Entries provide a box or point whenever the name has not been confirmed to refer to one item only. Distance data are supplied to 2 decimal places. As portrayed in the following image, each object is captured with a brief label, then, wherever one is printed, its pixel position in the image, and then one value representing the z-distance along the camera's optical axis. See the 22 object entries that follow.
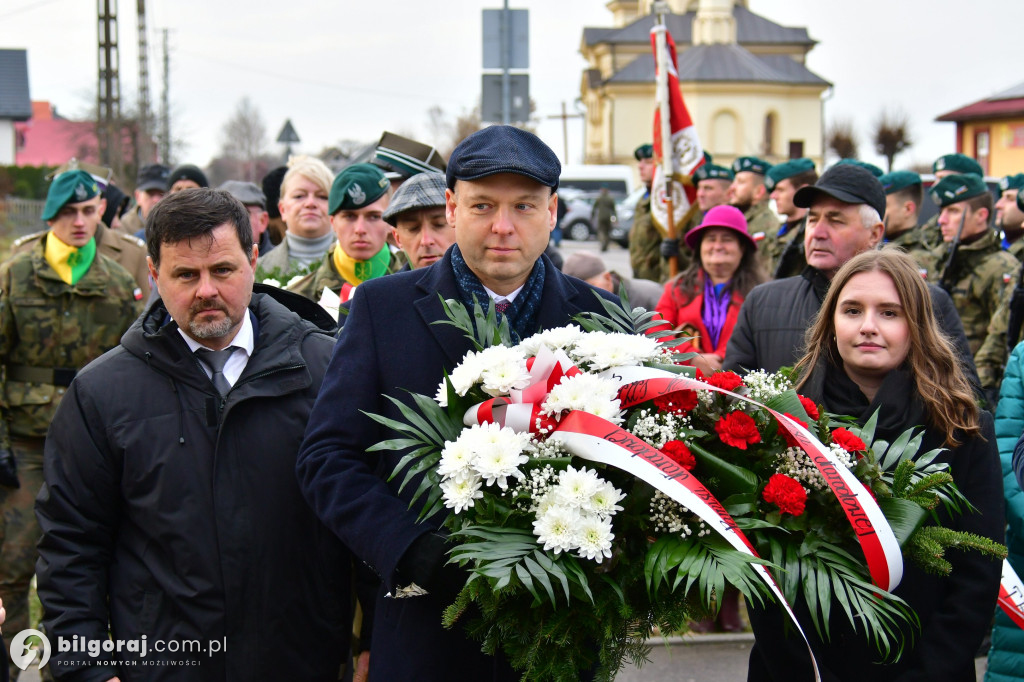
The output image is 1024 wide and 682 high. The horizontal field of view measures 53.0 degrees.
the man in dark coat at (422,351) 2.55
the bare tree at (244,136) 70.31
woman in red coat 5.82
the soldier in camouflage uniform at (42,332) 5.21
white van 40.28
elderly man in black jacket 4.38
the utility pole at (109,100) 27.81
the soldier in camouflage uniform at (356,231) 5.01
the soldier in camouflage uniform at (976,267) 6.86
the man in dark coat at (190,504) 2.82
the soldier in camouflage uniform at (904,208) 7.26
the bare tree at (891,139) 45.25
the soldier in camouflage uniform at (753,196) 8.70
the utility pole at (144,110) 34.53
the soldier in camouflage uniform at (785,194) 7.87
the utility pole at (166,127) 36.72
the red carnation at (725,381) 2.51
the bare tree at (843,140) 48.94
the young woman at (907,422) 3.03
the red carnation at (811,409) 2.67
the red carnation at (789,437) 2.55
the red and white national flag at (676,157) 8.18
